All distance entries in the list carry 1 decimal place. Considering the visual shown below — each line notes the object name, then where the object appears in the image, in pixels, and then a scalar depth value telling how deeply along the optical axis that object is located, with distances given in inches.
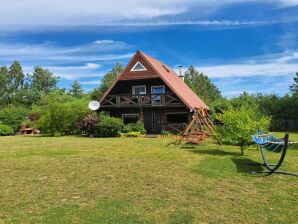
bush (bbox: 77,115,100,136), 639.8
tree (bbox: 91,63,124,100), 1108.4
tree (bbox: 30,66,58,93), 1666.8
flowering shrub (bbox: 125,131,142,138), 634.7
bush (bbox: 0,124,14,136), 814.1
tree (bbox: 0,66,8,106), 1469.5
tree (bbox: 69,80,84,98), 1635.5
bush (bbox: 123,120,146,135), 656.3
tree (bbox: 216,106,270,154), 329.1
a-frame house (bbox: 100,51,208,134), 695.5
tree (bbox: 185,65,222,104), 1512.6
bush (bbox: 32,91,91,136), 693.8
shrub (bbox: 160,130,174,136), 663.6
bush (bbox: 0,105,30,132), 889.2
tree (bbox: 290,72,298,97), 1286.0
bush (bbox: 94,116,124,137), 624.1
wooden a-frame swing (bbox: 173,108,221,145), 426.8
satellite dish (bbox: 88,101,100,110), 703.6
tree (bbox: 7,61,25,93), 1517.7
